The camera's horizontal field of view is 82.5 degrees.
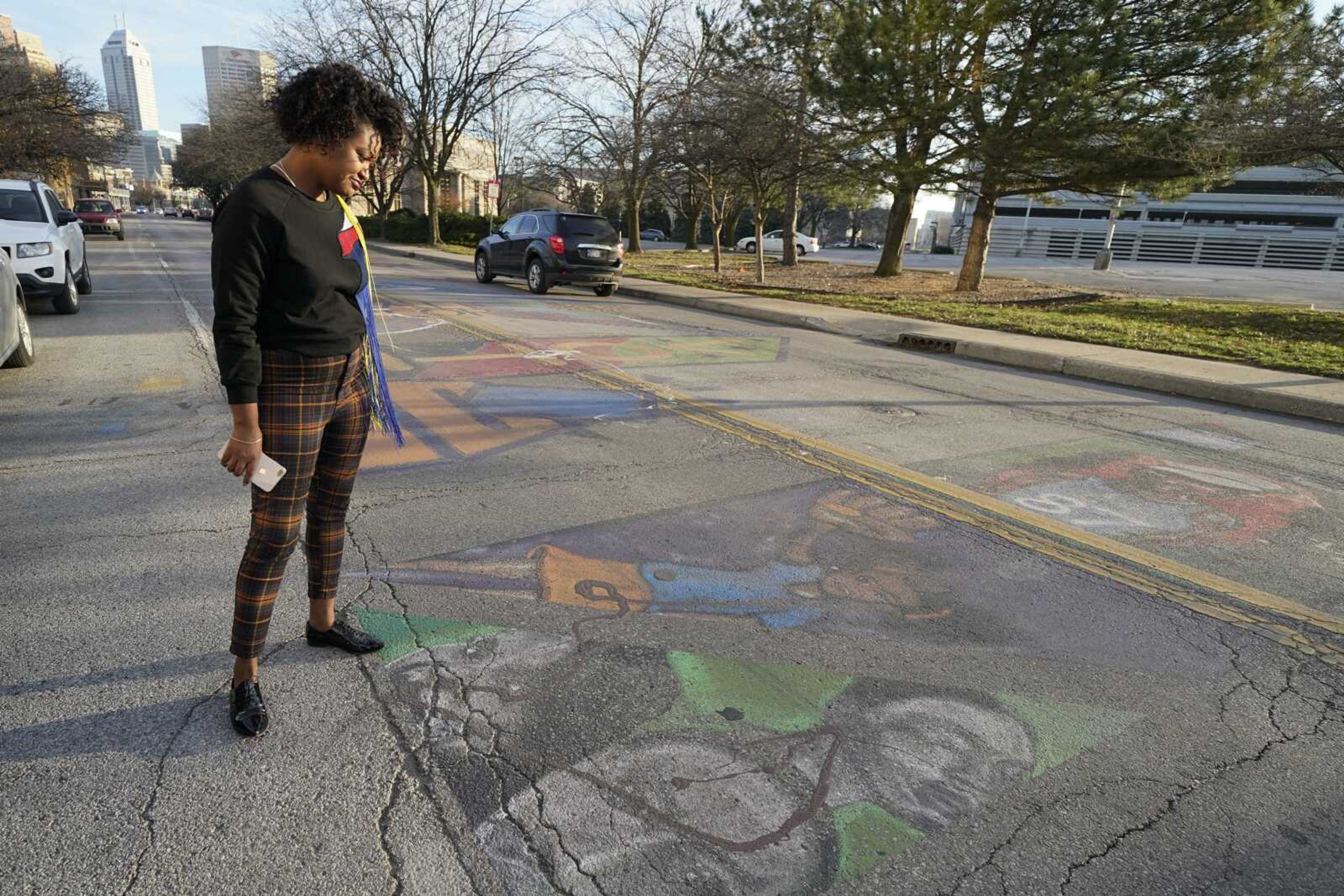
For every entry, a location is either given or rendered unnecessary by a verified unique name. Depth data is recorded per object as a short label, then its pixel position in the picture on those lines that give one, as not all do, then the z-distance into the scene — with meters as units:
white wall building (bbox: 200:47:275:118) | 39.53
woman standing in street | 2.09
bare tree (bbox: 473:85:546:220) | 38.14
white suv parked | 9.91
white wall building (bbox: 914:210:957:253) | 78.38
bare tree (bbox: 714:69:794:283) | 18.98
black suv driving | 16.16
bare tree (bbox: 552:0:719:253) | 26.78
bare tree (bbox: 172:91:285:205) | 40.59
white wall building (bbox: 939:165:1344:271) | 53.25
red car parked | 34.25
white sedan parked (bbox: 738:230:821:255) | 43.06
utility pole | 34.16
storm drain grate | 11.48
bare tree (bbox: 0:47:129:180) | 25.91
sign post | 30.53
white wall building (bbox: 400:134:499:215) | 59.53
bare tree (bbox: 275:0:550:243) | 34.22
